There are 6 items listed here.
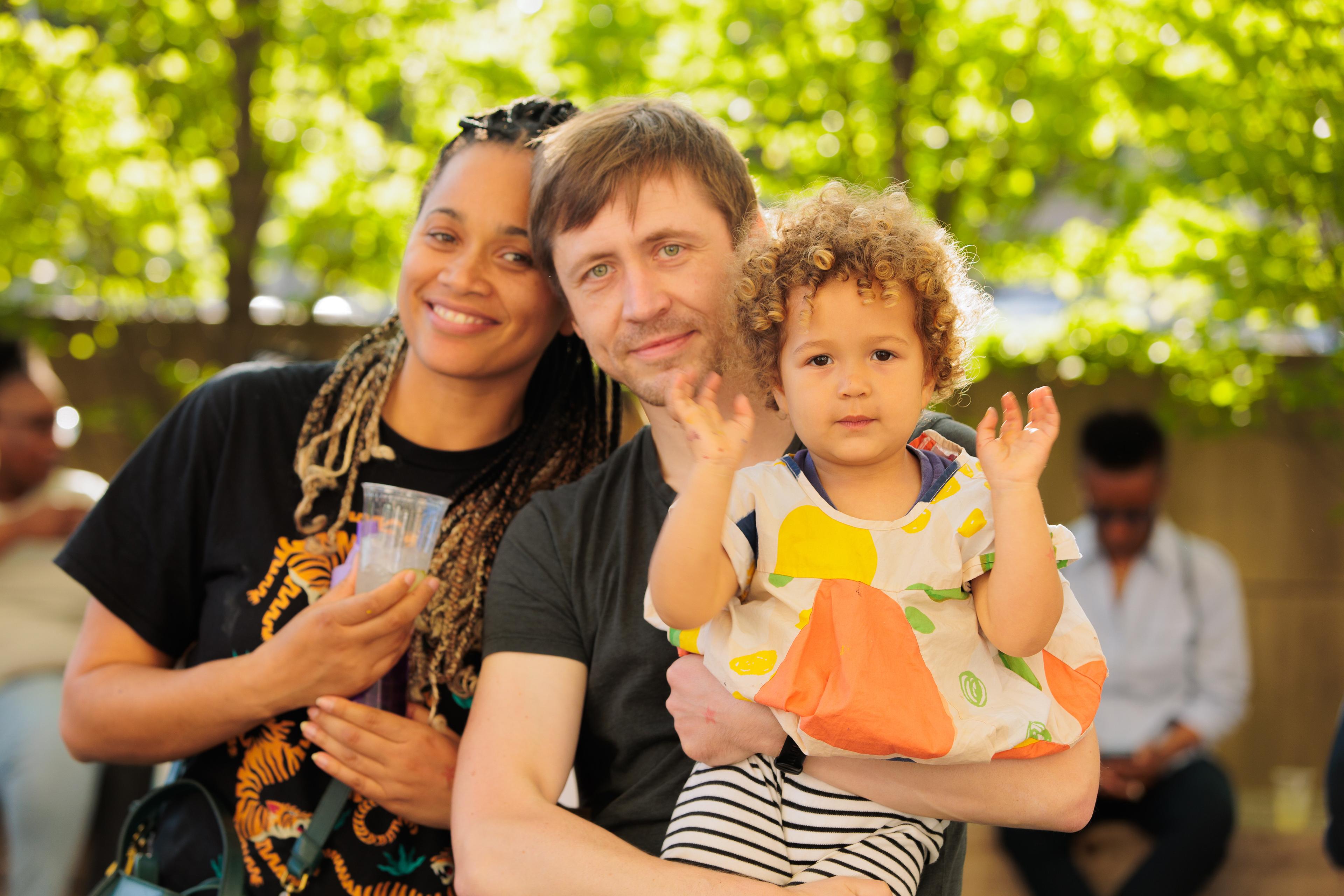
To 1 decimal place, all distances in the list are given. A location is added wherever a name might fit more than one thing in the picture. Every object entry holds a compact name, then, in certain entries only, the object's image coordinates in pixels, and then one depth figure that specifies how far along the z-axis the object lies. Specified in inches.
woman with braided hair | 80.7
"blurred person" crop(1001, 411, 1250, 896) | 163.3
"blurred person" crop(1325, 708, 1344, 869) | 117.7
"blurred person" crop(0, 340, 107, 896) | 162.9
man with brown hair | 70.2
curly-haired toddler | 65.6
